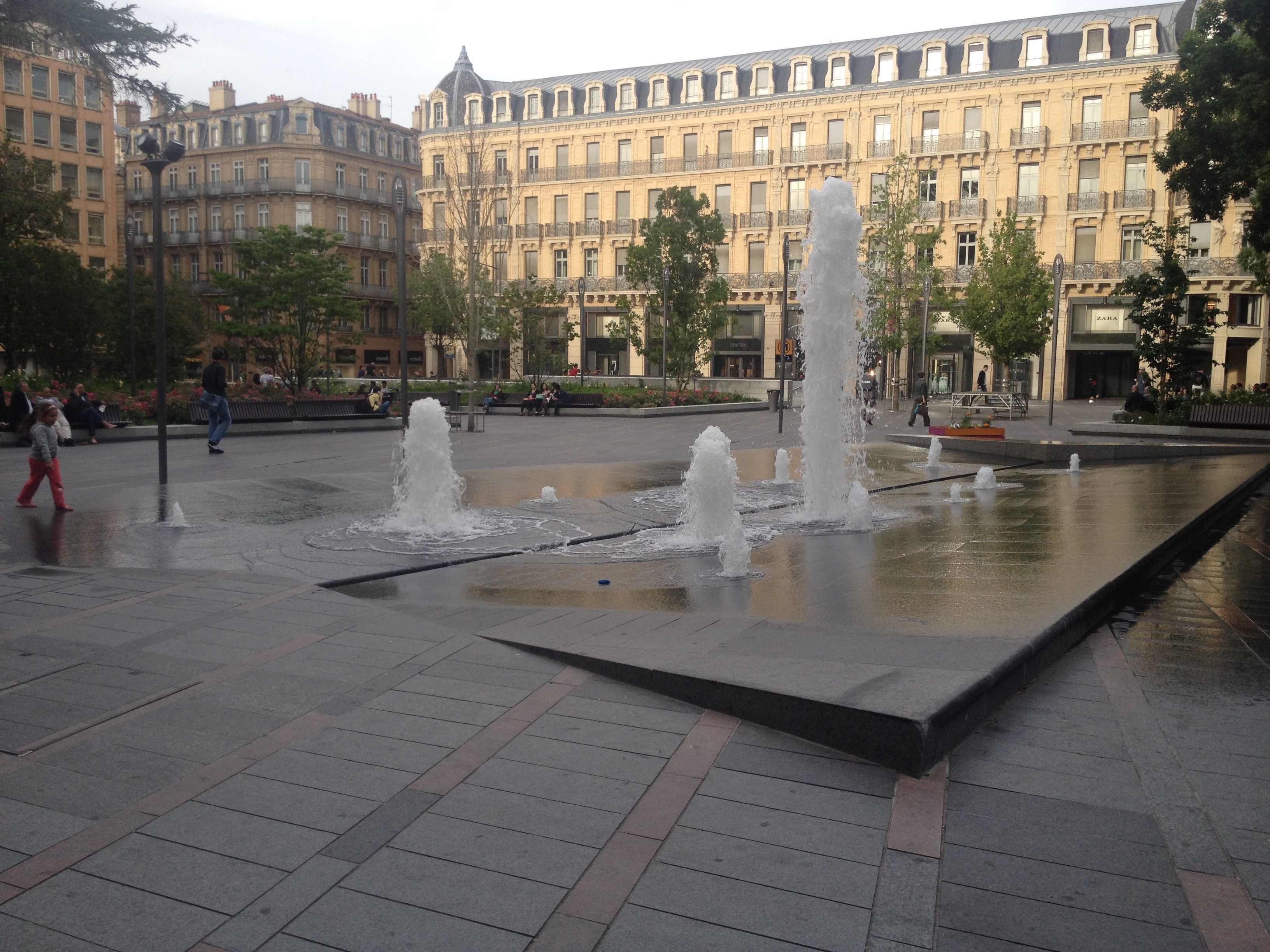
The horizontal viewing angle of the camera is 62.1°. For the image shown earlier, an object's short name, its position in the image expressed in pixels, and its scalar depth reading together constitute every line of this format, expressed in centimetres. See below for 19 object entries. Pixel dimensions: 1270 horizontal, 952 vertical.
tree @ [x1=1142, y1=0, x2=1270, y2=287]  1856
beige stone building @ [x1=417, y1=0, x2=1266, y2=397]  4828
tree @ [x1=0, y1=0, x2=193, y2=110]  1438
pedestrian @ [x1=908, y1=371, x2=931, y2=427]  2788
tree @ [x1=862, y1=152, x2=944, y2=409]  4175
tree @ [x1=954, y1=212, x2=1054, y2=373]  4284
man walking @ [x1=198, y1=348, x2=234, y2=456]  1798
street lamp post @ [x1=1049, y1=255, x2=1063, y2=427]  2411
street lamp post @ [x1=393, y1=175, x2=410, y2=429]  2223
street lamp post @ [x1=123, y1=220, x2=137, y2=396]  2555
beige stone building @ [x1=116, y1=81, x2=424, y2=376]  6569
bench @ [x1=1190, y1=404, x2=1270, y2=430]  2114
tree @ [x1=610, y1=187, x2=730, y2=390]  4038
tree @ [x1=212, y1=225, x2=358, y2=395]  3444
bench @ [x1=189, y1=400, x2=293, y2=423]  2303
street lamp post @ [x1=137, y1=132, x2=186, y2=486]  1274
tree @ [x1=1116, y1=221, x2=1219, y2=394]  2402
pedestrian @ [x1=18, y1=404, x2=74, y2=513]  1080
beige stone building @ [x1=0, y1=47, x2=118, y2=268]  5494
